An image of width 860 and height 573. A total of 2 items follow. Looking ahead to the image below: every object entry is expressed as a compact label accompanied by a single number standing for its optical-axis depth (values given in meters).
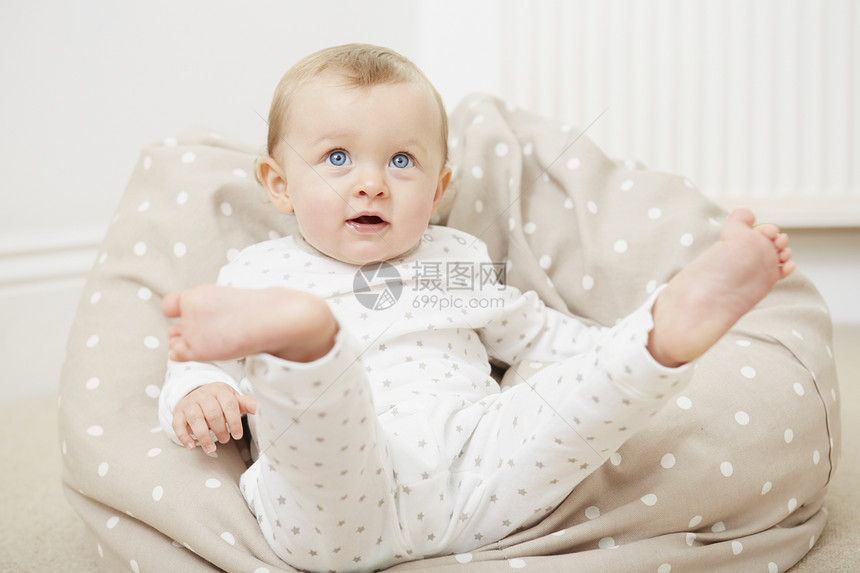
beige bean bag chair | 0.75
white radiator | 1.78
